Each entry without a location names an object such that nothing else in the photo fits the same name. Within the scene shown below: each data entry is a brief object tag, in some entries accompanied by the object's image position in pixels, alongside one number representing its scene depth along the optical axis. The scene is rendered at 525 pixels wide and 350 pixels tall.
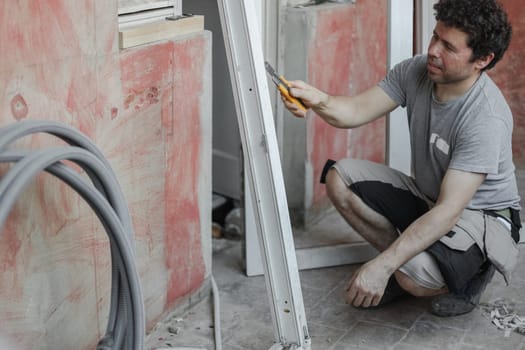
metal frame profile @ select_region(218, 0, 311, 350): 2.45
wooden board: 2.46
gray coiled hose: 1.84
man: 2.73
